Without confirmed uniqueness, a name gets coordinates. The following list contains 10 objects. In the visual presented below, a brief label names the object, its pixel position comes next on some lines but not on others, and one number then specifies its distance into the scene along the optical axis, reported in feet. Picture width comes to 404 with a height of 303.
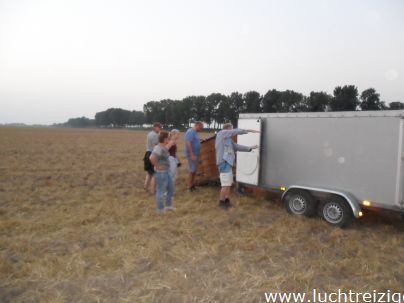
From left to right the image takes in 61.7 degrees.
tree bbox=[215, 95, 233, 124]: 338.95
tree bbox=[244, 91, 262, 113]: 306.35
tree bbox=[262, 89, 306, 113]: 281.33
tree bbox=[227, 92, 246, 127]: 331.18
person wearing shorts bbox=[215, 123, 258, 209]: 23.20
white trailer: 18.03
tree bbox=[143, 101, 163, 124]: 401.29
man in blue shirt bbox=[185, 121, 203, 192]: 27.66
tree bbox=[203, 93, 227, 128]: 364.73
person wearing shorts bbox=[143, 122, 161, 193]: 27.20
